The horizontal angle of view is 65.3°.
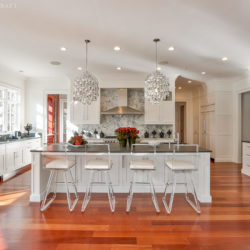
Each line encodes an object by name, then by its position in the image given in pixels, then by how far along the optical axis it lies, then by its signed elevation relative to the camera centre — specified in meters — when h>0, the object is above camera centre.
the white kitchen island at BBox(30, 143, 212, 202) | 3.16 -0.81
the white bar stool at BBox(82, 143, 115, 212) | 2.84 -0.57
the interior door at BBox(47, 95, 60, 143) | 7.19 +0.32
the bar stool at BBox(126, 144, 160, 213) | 2.82 -0.56
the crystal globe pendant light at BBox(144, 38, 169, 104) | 3.56 +0.73
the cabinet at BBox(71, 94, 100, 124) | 6.25 +0.42
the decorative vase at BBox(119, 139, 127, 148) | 3.49 -0.29
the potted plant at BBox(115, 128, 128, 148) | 3.45 -0.18
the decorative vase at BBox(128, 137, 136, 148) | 3.47 -0.25
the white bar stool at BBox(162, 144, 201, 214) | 2.82 -0.61
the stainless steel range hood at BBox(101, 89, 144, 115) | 6.01 +0.56
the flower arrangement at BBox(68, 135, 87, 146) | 3.41 -0.26
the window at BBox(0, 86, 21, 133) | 5.64 +0.52
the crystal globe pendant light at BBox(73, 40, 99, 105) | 3.47 +0.69
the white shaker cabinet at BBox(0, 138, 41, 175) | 4.46 -0.73
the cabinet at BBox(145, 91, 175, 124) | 6.16 +0.44
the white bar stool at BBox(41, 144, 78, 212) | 2.88 -0.60
